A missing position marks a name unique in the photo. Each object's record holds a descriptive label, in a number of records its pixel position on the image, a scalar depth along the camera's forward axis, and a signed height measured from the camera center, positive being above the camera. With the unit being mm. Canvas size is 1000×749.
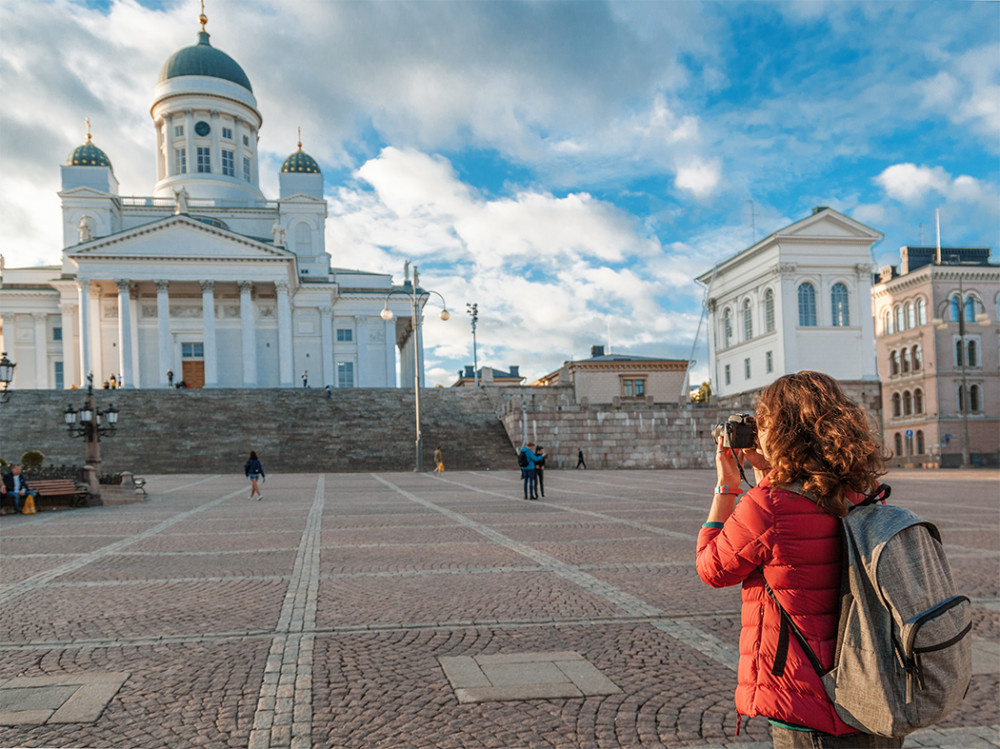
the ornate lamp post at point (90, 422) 22719 +100
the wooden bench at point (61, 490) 19047 -1465
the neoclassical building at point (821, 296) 57188 +6986
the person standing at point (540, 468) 20109 -1439
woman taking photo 2465 -433
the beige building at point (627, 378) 71500 +2354
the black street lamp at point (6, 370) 19844 +1395
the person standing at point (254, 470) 20781 -1299
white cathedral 59156 +10411
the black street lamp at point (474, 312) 64000 +7511
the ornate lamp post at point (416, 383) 34072 +1275
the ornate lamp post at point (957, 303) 59344 +6419
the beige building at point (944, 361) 58031 +2279
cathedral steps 36906 -571
